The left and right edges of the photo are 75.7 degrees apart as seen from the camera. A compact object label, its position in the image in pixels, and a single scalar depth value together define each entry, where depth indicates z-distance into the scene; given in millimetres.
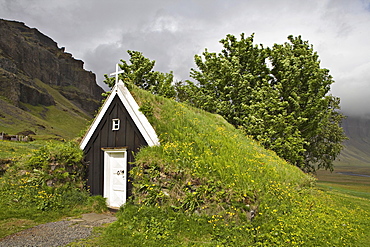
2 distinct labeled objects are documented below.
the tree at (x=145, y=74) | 30769
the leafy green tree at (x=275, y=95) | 20219
